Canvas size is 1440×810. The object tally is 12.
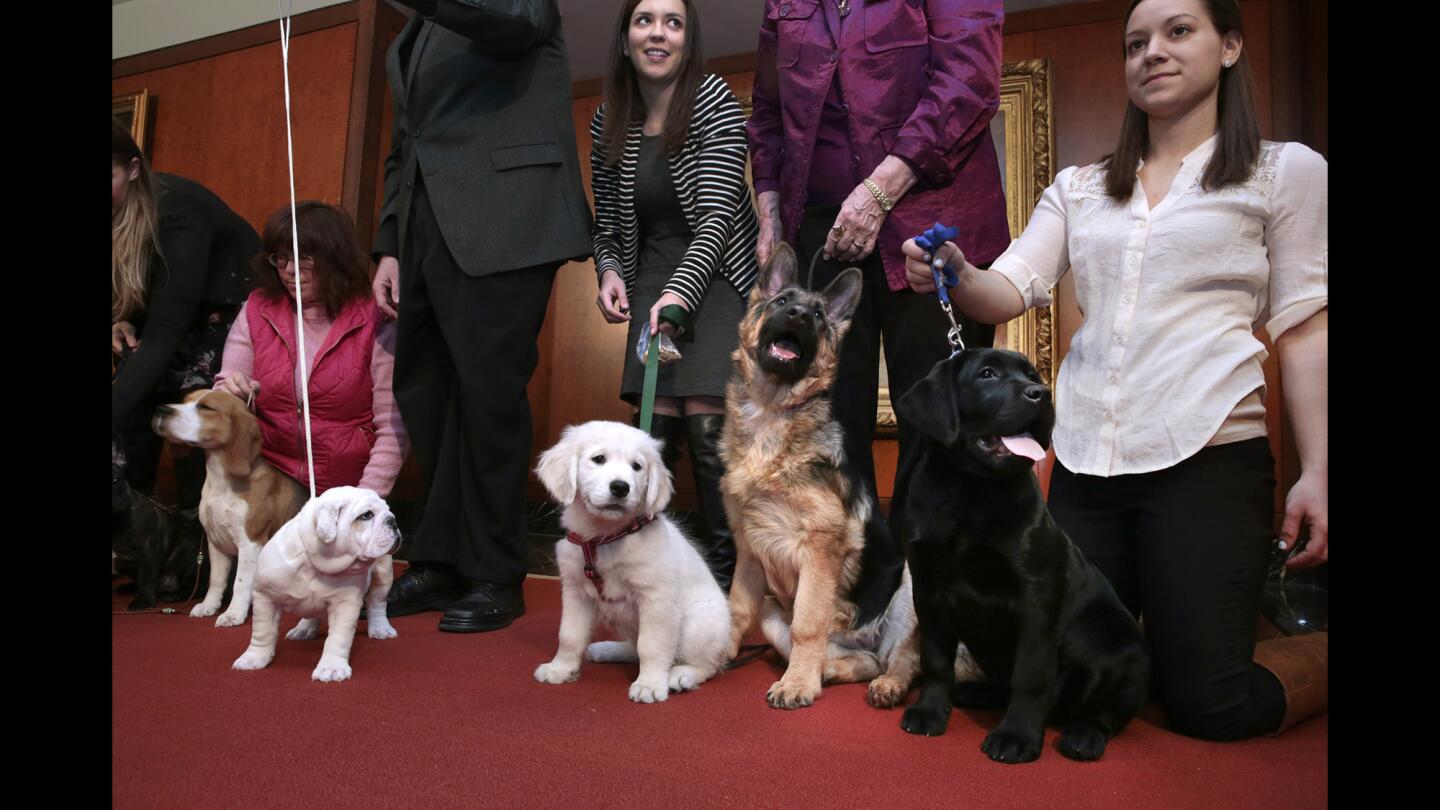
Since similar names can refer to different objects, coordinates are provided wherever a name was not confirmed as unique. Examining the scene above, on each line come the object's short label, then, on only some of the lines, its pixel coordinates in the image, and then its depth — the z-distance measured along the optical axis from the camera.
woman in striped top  2.83
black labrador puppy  1.70
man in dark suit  2.75
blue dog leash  1.88
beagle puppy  2.93
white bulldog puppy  2.17
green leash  2.41
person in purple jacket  2.36
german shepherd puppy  2.21
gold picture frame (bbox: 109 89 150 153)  6.63
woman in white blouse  1.87
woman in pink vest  3.29
